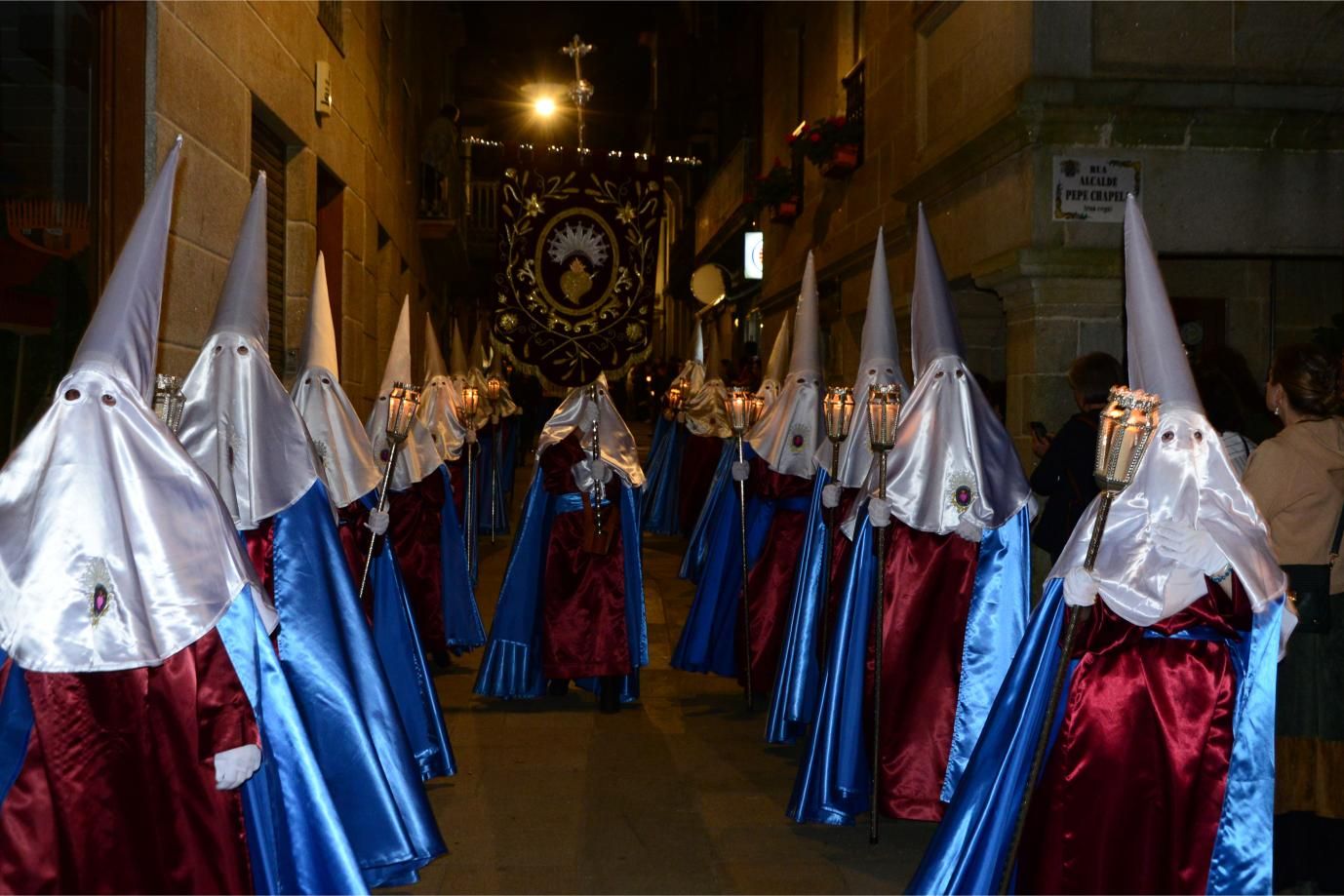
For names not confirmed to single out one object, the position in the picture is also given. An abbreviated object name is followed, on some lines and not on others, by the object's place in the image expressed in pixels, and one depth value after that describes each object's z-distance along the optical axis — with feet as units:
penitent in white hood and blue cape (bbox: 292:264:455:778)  19.21
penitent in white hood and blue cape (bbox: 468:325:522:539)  47.80
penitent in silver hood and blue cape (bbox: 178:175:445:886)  14.53
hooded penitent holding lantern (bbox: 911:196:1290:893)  12.08
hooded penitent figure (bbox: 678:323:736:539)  43.52
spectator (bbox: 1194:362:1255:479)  17.20
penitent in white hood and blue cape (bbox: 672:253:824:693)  25.91
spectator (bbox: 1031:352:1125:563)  19.85
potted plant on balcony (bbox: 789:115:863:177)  43.73
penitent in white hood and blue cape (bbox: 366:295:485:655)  27.17
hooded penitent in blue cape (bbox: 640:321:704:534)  52.44
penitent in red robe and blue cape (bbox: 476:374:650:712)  24.97
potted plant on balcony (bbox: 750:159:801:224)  53.72
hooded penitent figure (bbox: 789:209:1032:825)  18.08
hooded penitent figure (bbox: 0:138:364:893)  10.84
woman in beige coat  15.08
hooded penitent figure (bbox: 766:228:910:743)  21.18
